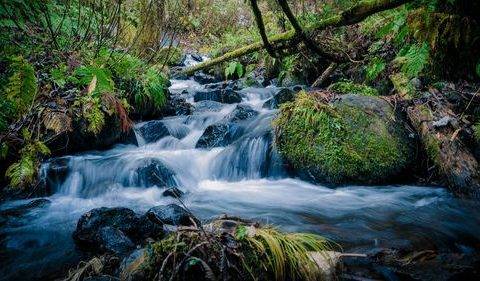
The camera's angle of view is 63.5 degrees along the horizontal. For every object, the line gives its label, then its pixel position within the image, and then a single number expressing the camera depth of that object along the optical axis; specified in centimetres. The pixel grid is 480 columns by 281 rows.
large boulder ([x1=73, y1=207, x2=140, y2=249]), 344
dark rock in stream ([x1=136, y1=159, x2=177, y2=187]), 571
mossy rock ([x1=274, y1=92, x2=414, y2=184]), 519
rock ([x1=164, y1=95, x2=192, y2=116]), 899
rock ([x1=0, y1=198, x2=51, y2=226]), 463
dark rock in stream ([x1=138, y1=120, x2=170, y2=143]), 757
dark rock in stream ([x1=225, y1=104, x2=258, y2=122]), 779
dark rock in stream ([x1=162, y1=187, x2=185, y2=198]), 532
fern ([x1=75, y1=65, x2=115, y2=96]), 247
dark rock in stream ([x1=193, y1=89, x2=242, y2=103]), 993
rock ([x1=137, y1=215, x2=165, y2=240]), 345
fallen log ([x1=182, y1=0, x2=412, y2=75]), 393
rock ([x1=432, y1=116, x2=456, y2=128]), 496
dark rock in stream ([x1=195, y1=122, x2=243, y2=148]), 702
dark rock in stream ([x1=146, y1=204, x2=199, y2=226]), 360
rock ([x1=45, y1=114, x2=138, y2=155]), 605
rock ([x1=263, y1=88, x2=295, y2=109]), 830
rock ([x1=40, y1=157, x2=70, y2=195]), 549
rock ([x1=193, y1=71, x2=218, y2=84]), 1272
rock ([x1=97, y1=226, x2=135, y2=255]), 321
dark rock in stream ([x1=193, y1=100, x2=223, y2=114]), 939
